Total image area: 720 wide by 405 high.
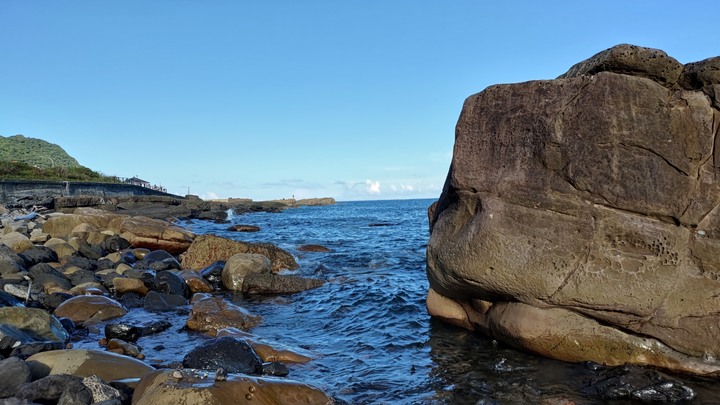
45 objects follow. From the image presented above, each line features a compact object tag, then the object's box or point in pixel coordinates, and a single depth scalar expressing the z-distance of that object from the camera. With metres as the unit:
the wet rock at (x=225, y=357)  7.36
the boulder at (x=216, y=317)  10.62
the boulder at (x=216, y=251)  17.83
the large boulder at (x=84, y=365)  6.64
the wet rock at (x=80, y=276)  14.22
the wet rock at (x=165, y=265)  16.83
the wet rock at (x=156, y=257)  17.66
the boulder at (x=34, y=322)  8.41
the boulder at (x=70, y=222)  21.91
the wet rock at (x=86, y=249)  18.17
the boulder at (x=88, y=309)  10.97
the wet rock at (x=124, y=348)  8.55
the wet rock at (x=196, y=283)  14.96
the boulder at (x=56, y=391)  5.66
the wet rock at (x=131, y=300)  12.80
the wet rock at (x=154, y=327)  10.13
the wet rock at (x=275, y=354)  8.56
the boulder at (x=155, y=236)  20.95
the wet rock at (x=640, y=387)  6.59
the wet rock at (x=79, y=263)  16.08
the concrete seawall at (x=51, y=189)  40.91
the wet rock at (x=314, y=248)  24.45
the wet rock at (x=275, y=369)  7.86
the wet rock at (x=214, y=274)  15.81
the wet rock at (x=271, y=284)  14.92
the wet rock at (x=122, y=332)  9.49
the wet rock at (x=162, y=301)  12.48
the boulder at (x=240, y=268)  15.23
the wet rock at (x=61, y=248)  17.59
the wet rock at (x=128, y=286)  13.73
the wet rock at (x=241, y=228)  37.09
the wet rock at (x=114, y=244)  19.81
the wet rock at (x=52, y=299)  11.73
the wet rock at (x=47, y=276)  13.23
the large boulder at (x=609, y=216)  7.61
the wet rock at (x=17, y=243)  16.44
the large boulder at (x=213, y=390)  5.55
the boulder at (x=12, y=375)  5.80
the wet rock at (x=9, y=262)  13.49
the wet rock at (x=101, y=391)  5.83
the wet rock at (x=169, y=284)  13.73
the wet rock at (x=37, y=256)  15.43
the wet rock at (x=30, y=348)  7.18
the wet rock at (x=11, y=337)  7.33
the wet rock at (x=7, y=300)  10.46
